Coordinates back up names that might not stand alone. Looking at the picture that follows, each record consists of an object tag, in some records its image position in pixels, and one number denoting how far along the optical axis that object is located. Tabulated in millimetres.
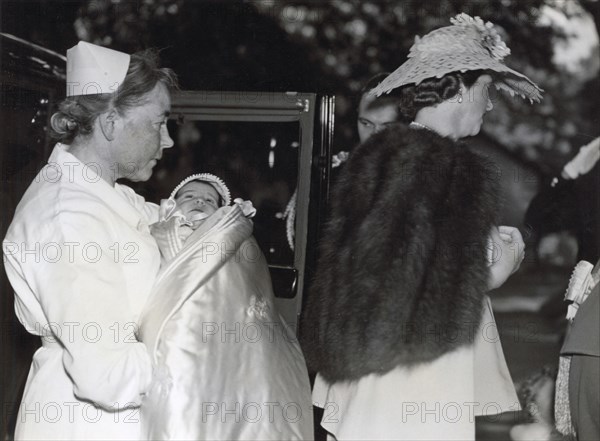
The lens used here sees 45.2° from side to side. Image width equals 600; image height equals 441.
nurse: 1791
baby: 2172
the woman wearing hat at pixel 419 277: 1945
